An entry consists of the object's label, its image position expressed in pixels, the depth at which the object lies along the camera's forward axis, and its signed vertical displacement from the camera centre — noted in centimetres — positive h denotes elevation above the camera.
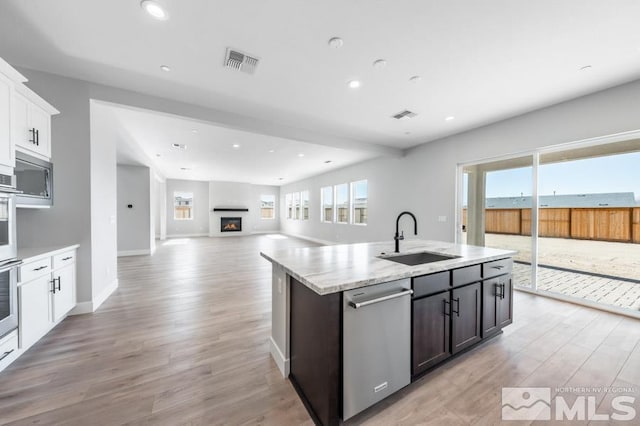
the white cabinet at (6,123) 185 +71
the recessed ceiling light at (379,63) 239 +156
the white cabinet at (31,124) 212 +85
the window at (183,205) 1102 +23
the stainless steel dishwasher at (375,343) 133 -83
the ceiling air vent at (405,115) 365 +157
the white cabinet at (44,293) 198 -83
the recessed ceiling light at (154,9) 172 +155
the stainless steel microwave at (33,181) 216 +29
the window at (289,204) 1225 +33
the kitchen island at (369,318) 131 -75
